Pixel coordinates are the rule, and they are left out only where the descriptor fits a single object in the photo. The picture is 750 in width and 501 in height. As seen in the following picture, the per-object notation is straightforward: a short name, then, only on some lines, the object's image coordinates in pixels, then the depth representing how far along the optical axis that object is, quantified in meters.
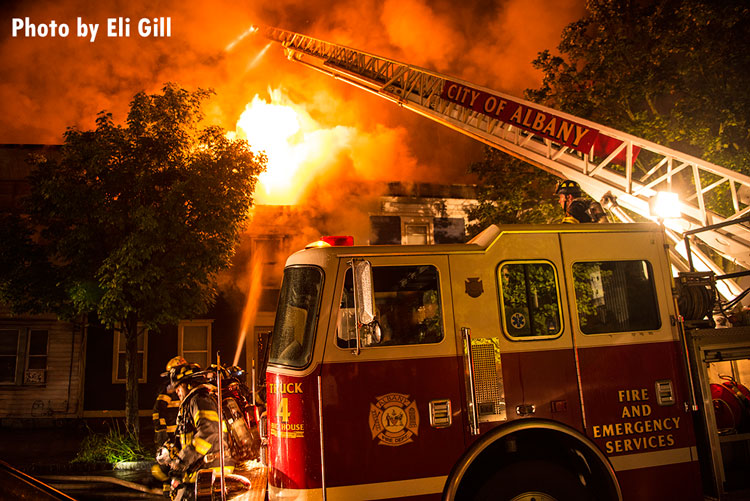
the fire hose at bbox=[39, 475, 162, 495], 7.30
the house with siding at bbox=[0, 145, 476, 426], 14.83
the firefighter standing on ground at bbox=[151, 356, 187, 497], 6.30
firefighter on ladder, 4.52
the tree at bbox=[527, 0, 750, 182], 9.10
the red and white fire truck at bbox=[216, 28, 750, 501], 3.33
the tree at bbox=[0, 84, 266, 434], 9.87
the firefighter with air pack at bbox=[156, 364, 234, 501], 5.22
